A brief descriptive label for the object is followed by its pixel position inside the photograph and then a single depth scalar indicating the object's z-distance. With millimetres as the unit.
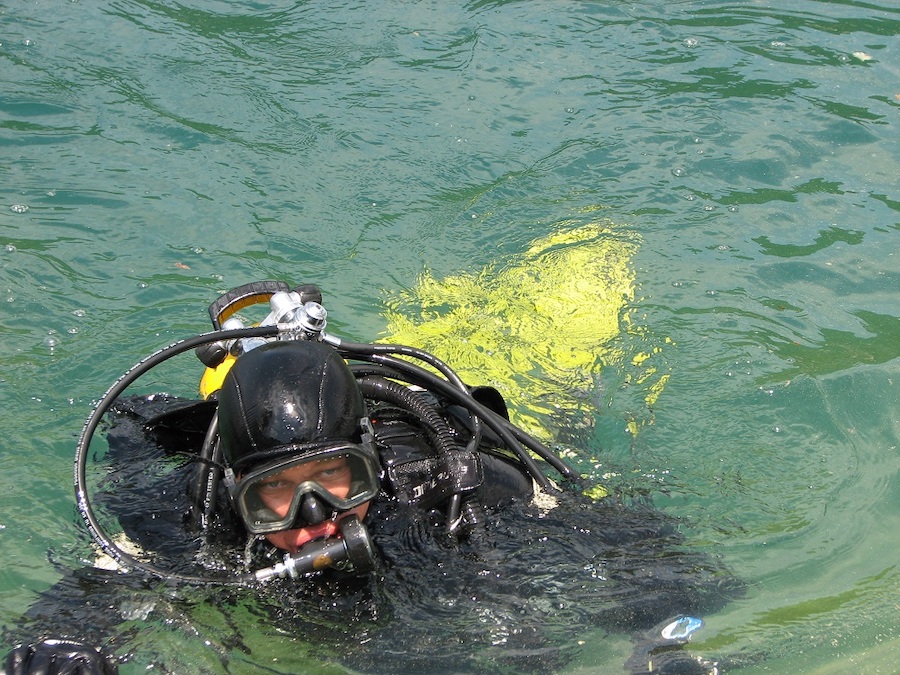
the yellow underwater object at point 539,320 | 4332
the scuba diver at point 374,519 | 2670
